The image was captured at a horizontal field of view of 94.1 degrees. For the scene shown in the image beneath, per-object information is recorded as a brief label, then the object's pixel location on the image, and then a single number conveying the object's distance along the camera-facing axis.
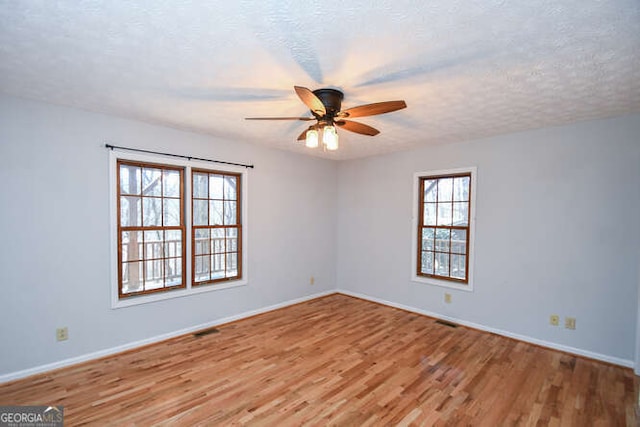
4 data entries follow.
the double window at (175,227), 3.37
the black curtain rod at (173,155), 3.17
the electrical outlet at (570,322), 3.30
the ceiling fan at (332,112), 2.12
